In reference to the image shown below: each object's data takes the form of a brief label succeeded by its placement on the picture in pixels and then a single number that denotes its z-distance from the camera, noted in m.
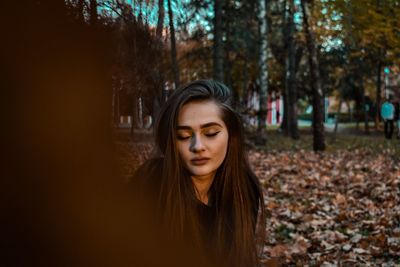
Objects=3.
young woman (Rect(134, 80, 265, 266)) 1.61
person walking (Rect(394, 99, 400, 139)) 21.40
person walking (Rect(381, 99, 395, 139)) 22.05
